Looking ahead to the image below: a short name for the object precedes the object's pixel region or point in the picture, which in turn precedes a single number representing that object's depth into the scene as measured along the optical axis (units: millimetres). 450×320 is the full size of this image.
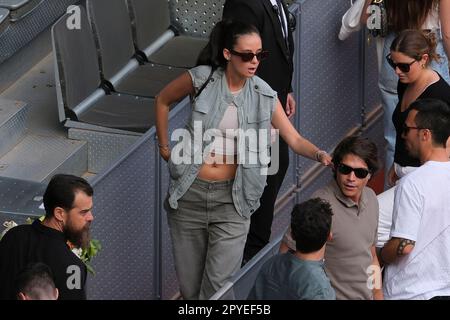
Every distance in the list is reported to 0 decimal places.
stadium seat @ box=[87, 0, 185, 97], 10703
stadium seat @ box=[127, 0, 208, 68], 11266
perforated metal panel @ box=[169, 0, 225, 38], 11617
